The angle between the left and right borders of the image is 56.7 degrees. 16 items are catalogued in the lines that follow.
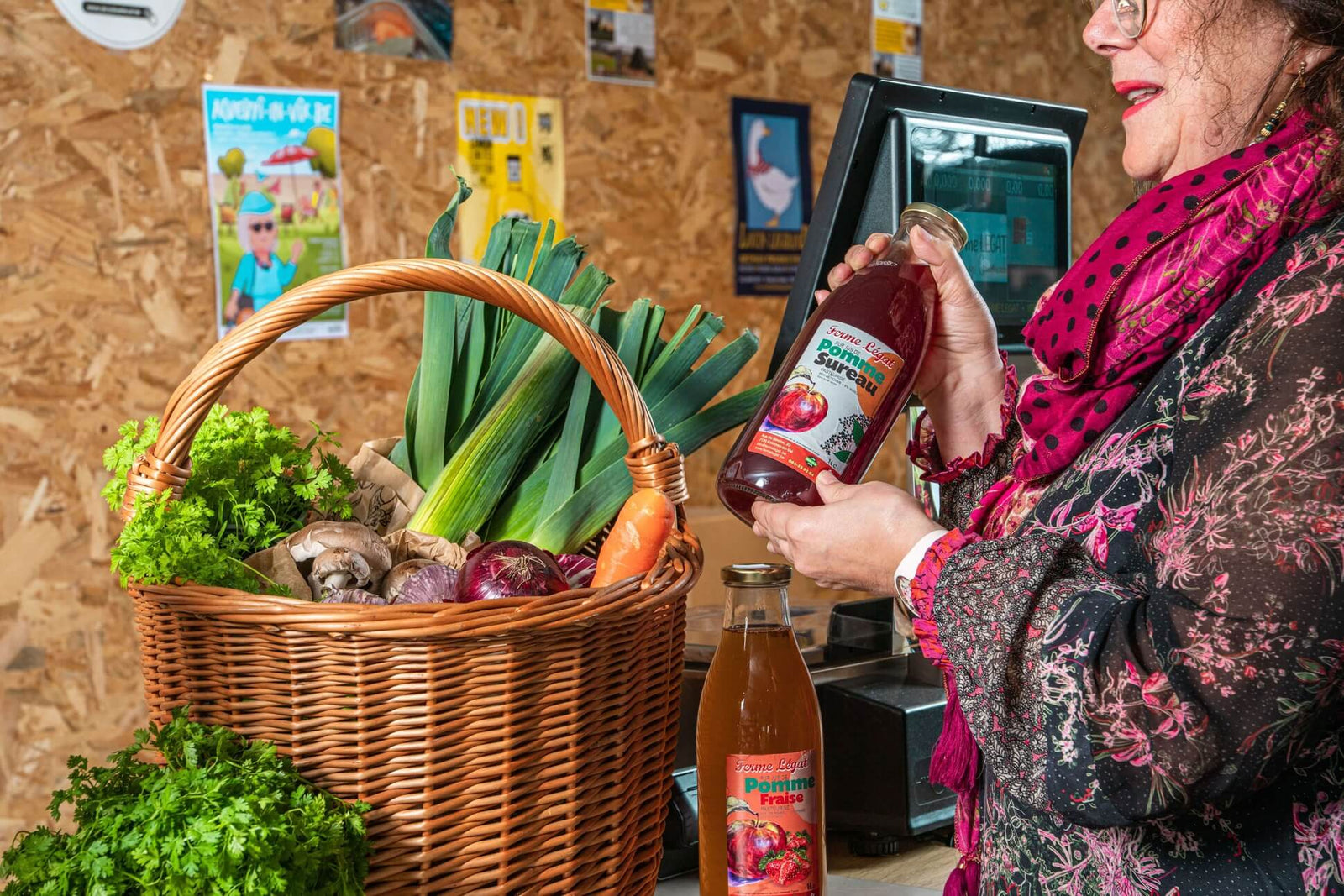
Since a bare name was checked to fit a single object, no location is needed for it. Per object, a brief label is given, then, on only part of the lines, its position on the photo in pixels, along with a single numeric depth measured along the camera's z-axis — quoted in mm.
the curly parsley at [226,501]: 821
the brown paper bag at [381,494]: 1103
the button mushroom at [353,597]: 890
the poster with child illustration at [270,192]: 2320
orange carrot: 940
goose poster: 3107
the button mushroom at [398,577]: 971
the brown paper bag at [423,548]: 1055
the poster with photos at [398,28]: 2455
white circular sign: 2148
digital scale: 1162
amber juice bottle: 884
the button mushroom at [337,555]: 929
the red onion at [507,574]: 903
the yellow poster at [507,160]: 2637
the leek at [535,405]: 1134
